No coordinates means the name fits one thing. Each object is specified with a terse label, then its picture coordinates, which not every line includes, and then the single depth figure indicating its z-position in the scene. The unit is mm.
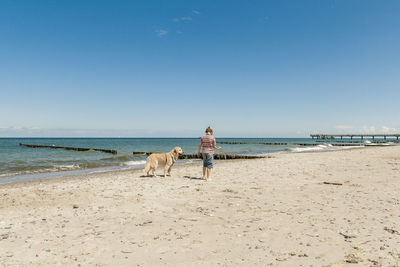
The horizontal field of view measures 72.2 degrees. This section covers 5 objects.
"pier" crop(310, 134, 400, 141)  127838
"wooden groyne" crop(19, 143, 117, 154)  39425
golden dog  12352
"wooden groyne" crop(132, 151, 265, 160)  26197
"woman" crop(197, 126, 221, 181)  10992
